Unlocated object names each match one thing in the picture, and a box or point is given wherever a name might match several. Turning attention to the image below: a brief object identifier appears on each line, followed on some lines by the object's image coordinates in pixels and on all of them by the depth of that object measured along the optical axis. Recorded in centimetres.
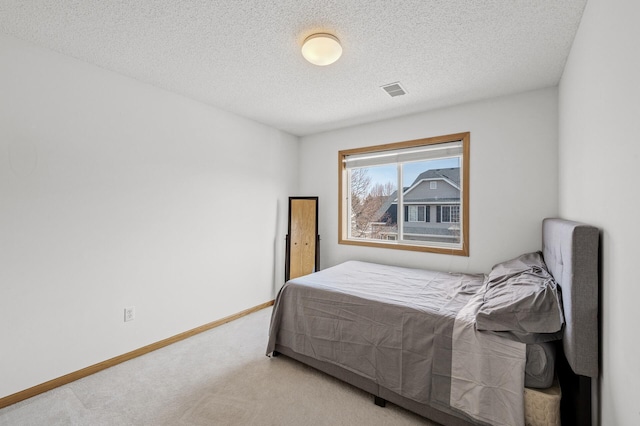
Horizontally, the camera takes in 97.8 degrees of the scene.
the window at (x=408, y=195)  312
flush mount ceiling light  182
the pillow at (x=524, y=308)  148
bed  137
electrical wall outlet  248
